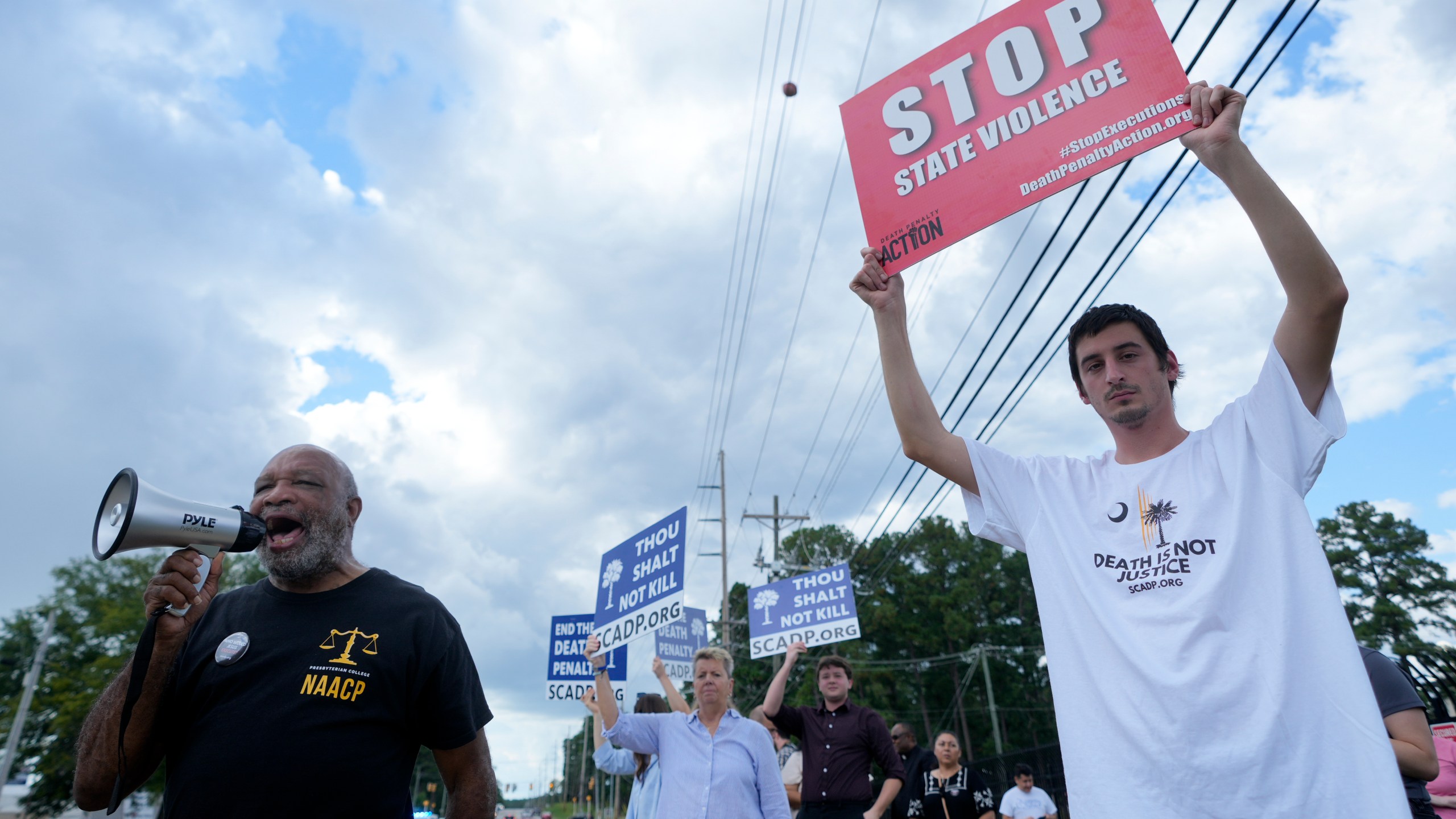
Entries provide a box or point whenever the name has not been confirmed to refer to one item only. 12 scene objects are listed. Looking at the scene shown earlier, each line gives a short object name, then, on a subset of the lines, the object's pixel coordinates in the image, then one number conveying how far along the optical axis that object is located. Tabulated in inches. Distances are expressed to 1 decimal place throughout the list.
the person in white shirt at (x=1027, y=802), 379.9
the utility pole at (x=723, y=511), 1232.2
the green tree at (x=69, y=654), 1310.3
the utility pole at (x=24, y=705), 1063.6
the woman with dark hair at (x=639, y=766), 234.4
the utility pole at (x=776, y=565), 1236.5
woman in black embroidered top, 298.5
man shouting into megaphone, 92.4
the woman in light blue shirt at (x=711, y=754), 192.2
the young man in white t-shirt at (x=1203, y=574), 62.0
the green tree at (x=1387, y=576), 1316.4
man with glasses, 307.0
